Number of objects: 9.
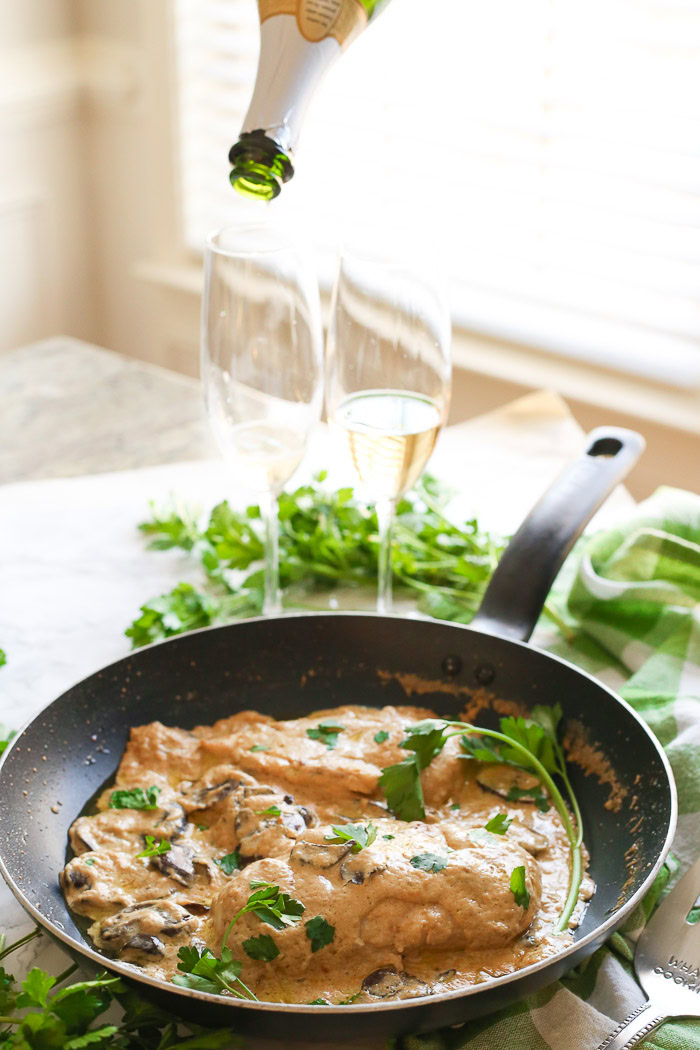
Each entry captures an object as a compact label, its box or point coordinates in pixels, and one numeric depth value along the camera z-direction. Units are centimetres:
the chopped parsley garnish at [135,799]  96
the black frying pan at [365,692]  89
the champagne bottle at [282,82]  92
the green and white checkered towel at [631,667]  78
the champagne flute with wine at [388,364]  108
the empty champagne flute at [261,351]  110
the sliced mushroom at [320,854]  79
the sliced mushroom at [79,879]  86
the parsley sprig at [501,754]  94
